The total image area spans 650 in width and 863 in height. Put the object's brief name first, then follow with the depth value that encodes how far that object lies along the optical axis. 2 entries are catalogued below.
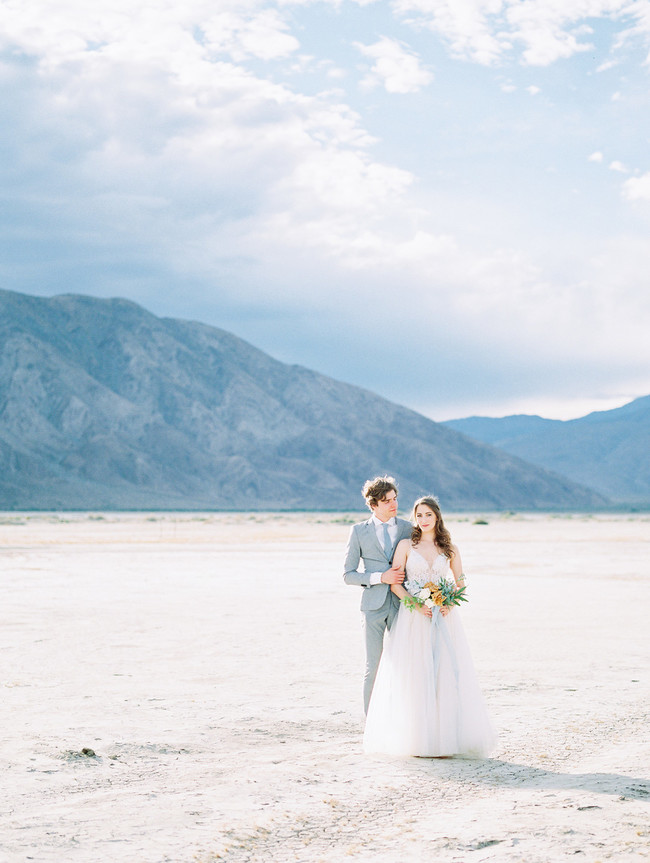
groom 7.37
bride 6.88
